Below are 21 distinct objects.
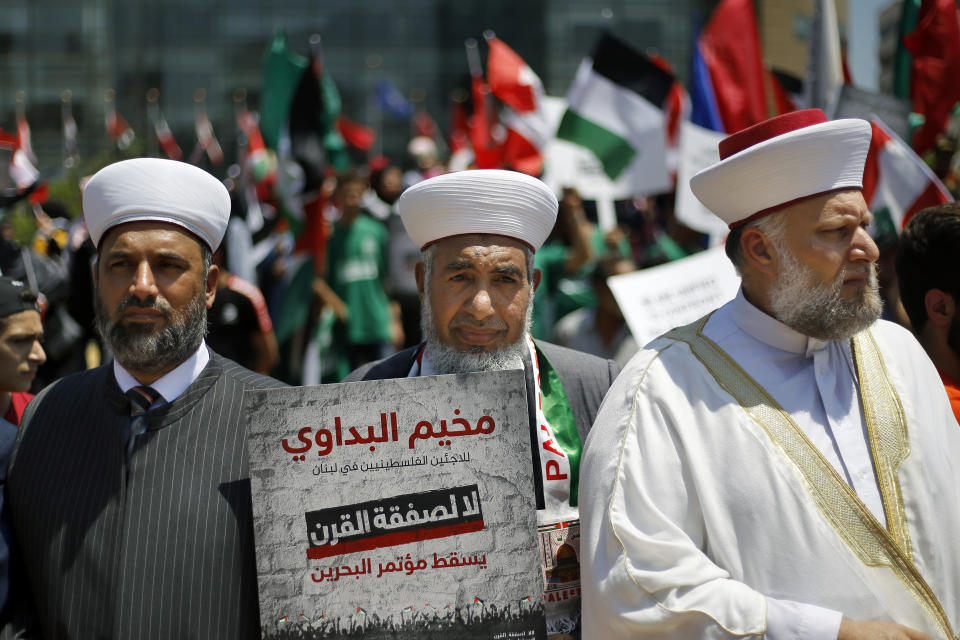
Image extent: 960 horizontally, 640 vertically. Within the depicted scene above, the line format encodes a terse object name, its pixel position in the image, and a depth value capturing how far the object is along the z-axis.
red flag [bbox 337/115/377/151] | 14.16
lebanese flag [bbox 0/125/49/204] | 7.29
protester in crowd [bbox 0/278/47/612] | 3.68
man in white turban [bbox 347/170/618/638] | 2.83
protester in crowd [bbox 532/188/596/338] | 7.78
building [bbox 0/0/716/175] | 45.00
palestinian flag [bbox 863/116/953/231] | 5.23
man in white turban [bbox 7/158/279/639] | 2.45
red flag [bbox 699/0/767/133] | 6.99
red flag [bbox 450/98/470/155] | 14.15
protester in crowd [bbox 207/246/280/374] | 7.03
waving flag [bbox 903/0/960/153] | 5.95
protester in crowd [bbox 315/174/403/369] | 8.71
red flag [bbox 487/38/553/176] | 9.05
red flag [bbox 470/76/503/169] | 9.48
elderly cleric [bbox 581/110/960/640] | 2.25
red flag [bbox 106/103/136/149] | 17.08
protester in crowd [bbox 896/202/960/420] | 3.08
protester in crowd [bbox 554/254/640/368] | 6.39
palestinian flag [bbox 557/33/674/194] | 7.64
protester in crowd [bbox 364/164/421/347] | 8.86
